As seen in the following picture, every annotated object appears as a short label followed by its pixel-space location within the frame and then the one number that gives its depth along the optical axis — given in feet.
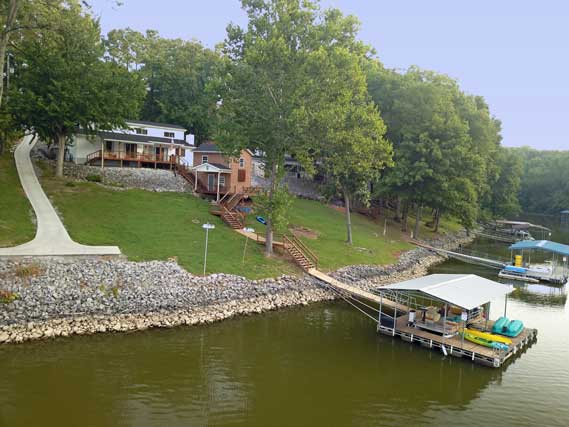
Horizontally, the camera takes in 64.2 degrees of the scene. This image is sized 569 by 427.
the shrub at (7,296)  75.56
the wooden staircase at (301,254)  118.83
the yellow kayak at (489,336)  80.53
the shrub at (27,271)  81.83
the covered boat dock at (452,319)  78.48
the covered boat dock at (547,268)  145.28
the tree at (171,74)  236.43
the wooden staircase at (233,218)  136.15
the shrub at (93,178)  151.53
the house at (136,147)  168.66
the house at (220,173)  157.99
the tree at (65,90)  131.85
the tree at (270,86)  114.01
